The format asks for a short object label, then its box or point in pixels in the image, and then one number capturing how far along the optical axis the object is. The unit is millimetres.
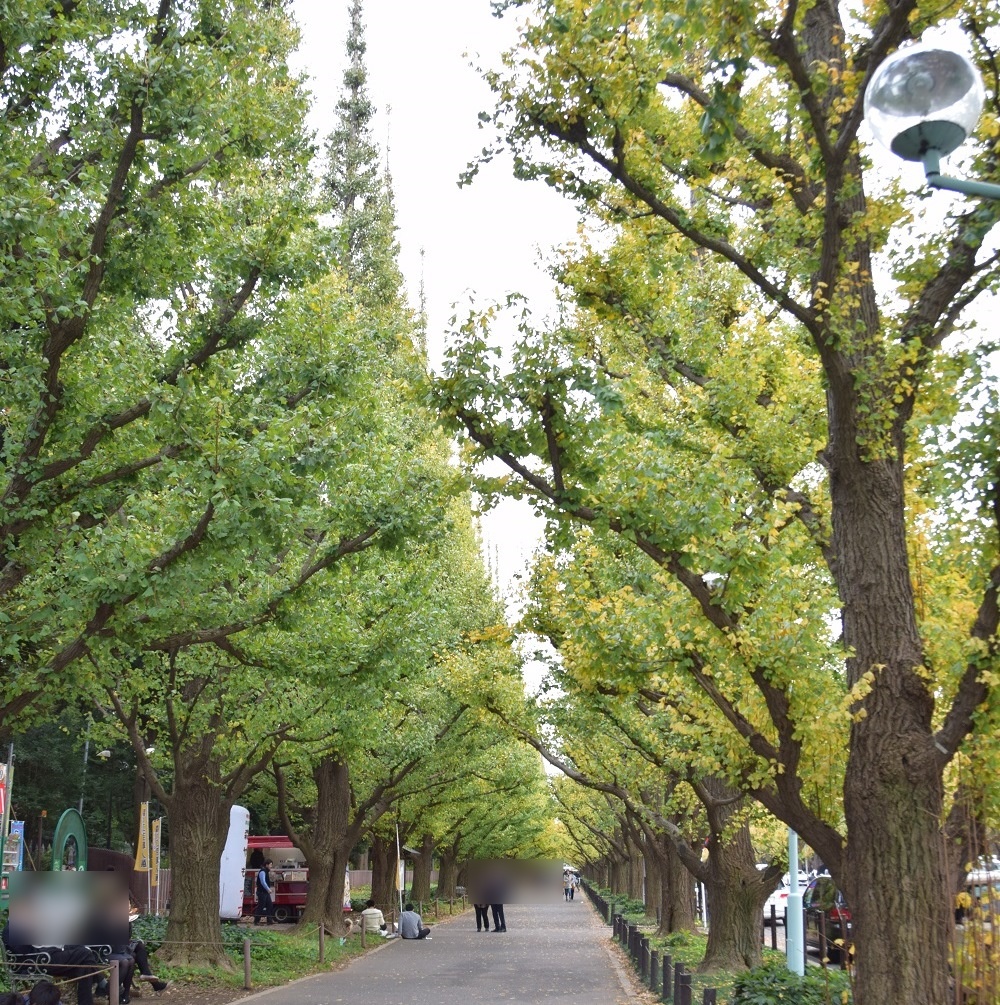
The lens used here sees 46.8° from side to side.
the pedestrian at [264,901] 39469
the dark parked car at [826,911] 20219
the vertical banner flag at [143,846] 17203
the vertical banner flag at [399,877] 31875
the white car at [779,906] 34856
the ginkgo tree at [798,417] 6699
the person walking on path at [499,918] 34438
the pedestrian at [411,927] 30031
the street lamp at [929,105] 4844
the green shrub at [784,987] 10266
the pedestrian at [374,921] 29656
